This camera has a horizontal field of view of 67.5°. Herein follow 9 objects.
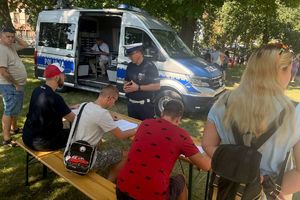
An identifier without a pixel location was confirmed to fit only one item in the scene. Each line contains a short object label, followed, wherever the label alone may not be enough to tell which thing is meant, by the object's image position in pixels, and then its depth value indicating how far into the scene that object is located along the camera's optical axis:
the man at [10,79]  3.88
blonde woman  1.38
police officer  3.49
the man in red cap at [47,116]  2.93
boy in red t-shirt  1.86
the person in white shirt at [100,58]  7.77
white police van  5.52
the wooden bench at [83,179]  2.36
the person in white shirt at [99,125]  2.55
